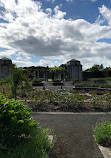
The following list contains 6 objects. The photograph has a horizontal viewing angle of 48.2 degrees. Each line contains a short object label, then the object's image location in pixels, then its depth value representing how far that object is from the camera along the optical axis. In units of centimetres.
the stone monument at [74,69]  2620
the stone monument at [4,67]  2314
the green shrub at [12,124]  188
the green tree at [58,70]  2484
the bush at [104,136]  259
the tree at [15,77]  683
